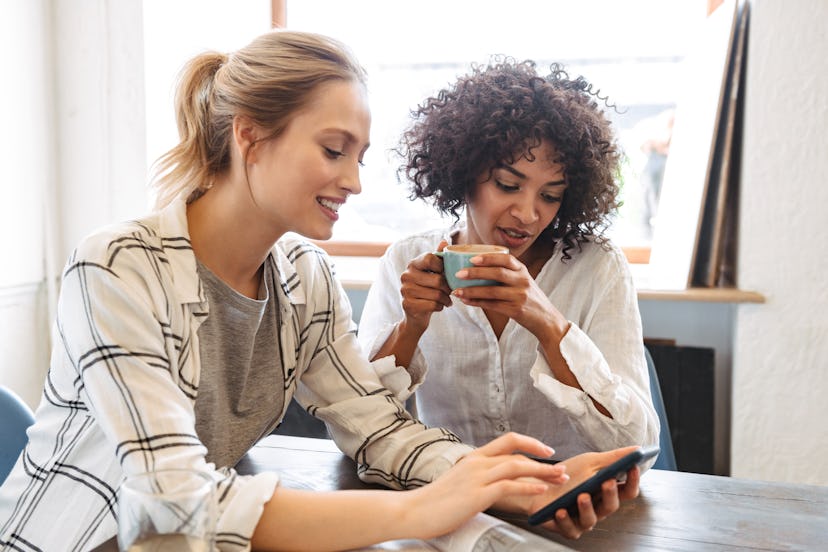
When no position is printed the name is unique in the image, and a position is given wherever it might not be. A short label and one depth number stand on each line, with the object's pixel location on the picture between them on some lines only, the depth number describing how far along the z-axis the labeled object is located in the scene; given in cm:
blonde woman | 98
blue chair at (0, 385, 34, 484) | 138
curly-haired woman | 142
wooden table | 102
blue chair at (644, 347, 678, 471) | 183
